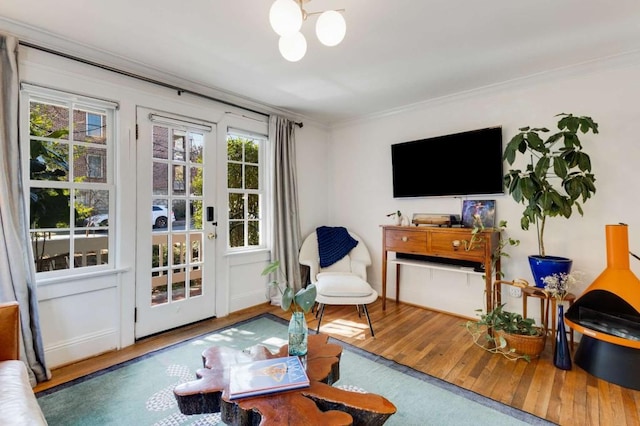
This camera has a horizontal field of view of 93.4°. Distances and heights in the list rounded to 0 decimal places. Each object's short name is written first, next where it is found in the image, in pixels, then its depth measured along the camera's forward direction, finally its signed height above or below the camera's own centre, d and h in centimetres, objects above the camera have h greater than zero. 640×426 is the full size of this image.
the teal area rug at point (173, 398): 165 -110
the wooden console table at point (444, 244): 269 -29
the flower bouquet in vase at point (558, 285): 223 -53
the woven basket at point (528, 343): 228 -100
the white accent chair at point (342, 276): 282 -66
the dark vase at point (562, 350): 214 -99
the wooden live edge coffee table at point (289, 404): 108 -72
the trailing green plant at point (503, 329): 235 -93
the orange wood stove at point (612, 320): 190 -73
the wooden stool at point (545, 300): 229 -71
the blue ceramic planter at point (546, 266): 233 -41
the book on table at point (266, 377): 121 -69
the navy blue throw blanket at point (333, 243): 367 -35
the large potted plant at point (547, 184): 223 +24
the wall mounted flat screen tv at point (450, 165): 296 +53
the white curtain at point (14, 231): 189 -8
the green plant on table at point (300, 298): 151 -42
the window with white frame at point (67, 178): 215 +29
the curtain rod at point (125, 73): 209 +118
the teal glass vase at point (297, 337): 151 -61
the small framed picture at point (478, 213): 300 +1
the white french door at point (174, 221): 264 -5
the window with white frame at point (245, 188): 336 +32
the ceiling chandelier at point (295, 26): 131 +88
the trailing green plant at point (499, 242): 270 -26
